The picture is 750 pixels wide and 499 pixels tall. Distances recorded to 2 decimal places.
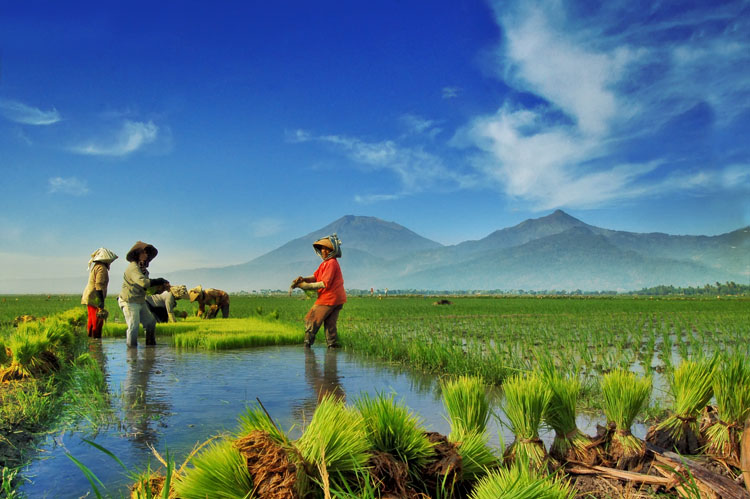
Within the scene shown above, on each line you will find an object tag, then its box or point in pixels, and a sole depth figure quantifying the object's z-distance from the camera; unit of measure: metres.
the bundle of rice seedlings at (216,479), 1.71
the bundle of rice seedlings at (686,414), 2.99
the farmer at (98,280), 10.21
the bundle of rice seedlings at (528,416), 2.65
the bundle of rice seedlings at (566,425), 2.77
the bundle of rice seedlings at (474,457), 2.29
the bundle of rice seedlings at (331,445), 1.78
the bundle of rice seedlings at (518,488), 1.71
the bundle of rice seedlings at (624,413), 2.69
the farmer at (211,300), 15.99
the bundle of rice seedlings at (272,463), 1.69
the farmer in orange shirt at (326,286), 8.97
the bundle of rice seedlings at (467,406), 2.60
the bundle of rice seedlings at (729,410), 2.89
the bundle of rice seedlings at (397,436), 2.10
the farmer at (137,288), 9.34
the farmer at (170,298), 13.13
